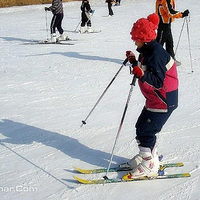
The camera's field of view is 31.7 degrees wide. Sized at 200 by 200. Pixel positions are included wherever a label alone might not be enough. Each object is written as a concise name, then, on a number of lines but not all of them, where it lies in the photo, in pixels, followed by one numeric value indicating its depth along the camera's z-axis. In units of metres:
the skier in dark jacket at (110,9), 18.05
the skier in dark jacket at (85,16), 12.84
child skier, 2.93
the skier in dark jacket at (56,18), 10.68
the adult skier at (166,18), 6.99
